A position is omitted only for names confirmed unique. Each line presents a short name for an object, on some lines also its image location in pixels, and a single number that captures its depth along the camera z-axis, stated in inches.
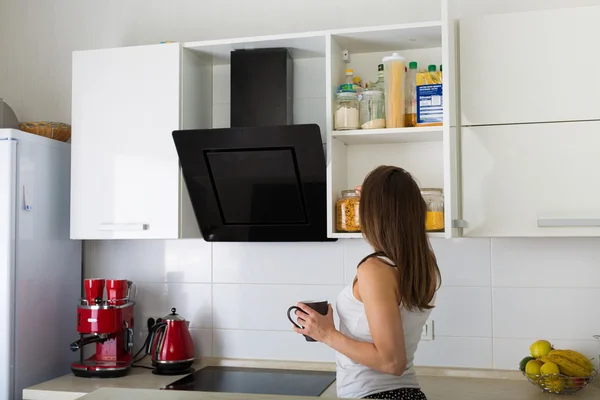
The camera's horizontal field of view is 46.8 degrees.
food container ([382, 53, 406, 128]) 93.1
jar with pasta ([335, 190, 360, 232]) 93.5
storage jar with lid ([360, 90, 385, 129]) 93.9
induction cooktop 93.7
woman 68.0
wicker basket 110.5
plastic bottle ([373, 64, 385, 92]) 96.0
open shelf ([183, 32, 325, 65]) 97.7
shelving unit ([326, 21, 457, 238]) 90.7
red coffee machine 102.2
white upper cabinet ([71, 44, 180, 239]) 100.4
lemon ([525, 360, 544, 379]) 87.7
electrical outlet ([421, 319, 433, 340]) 100.6
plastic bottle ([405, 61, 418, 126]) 93.8
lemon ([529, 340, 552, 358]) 90.0
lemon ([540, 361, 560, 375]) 86.0
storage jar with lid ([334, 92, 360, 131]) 94.4
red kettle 102.8
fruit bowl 85.9
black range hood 96.0
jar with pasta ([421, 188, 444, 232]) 90.0
